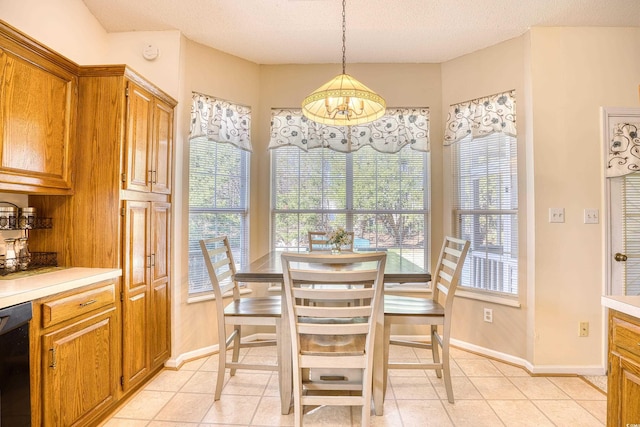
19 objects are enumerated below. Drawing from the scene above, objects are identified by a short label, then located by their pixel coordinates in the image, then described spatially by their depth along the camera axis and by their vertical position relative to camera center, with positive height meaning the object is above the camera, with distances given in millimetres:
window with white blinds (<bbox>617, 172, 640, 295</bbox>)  2631 -11
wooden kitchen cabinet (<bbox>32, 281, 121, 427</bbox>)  1557 -703
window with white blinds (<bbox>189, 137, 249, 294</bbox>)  2998 +176
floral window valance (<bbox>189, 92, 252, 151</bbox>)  2939 +880
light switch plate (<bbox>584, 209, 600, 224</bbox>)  2656 +13
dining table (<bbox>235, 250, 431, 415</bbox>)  1911 -680
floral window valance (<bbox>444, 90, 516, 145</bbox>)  2875 +892
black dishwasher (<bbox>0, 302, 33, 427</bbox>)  1361 -613
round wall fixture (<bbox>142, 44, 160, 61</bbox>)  2787 +1360
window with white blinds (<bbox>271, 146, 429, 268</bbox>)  3408 +192
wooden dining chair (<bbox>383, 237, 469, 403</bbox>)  2125 -619
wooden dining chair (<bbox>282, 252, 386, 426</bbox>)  1613 -628
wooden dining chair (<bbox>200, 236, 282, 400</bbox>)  2176 -625
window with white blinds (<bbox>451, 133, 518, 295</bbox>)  2928 +86
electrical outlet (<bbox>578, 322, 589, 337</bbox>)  2646 -867
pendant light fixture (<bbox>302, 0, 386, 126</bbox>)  1964 +730
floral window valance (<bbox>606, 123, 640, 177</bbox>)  2580 +516
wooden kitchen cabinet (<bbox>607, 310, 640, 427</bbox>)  1177 -552
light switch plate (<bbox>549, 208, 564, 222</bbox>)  2670 +13
